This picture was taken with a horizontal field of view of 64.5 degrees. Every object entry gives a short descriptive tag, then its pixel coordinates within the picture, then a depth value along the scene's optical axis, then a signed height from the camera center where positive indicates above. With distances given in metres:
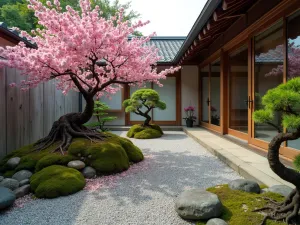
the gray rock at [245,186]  2.21 -0.76
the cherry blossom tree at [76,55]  3.26 +0.78
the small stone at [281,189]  2.07 -0.75
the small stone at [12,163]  3.07 -0.72
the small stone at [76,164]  3.02 -0.73
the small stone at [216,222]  1.69 -0.83
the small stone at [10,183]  2.54 -0.82
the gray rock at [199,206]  1.83 -0.79
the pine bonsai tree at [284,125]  1.45 -0.12
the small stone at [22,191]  2.43 -0.87
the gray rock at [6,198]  2.06 -0.81
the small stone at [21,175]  2.81 -0.81
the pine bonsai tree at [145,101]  6.83 +0.17
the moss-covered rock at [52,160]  2.99 -0.68
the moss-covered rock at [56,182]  2.43 -0.81
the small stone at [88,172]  3.03 -0.83
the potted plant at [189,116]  8.16 -0.34
